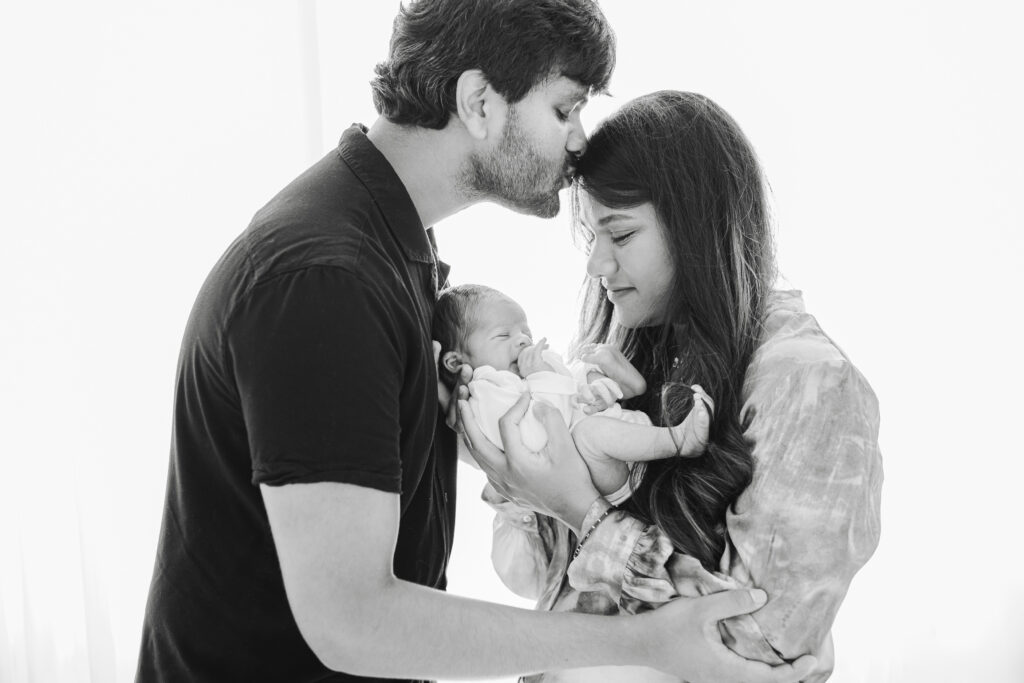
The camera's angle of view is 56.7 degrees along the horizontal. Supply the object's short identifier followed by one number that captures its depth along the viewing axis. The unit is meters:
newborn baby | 1.48
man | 1.07
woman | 1.33
